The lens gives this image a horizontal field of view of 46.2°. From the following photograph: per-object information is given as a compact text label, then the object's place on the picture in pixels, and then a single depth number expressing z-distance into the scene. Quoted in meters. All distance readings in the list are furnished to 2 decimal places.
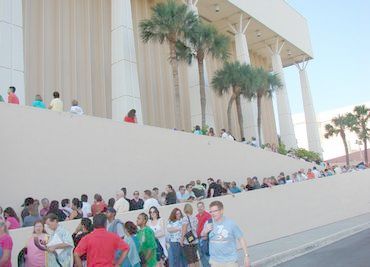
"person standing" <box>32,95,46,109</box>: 13.44
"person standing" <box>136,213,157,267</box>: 7.19
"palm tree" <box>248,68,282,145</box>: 28.19
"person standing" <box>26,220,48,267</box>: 6.04
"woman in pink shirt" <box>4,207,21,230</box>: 8.64
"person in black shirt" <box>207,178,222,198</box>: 14.38
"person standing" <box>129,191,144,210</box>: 11.57
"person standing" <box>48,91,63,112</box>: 13.55
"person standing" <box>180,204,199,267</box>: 8.66
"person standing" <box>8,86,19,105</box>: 12.77
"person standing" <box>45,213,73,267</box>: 6.02
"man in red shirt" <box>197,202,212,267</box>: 8.48
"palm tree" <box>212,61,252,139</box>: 27.80
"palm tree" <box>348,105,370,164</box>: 52.59
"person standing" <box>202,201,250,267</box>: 5.72
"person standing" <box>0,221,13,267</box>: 5.34
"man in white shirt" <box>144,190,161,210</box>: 11.02
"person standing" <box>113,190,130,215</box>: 10.84
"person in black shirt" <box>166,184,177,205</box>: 12.74
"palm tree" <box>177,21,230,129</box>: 23.30
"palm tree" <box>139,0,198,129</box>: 22.41
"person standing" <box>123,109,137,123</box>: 15.79
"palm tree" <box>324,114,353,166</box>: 52.44
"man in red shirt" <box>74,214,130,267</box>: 4.92
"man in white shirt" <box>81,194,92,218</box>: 10.83
